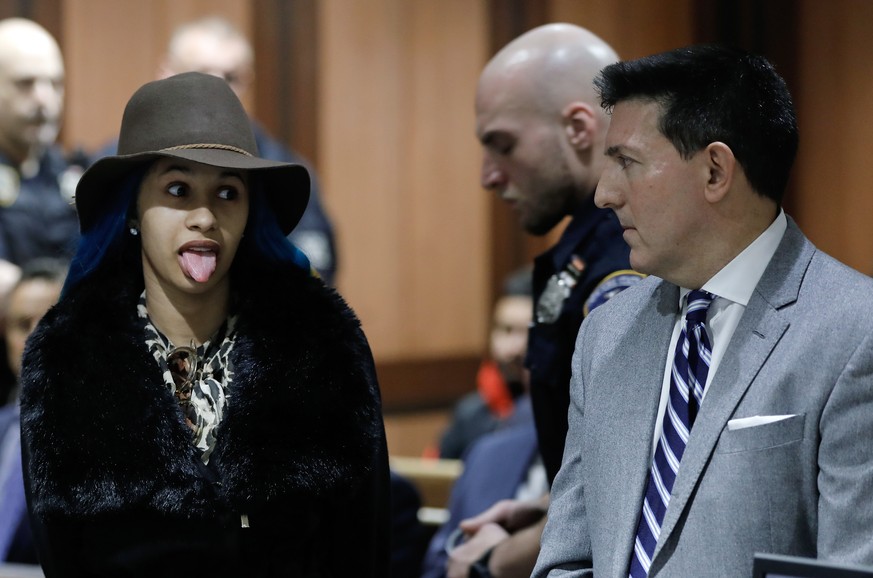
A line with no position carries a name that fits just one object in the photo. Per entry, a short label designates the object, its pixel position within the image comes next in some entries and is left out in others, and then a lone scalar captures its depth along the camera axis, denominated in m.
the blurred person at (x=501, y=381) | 10.01
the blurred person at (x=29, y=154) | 8.02
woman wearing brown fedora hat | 3.77
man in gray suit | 3.05
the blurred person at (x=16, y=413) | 5.77
